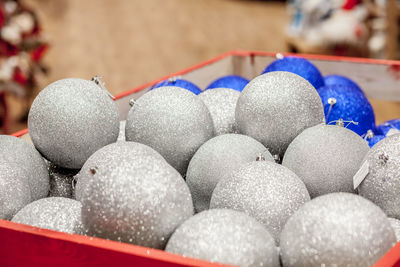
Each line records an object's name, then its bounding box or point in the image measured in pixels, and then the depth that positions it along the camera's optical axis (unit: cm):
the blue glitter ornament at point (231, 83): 175
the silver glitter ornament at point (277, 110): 129
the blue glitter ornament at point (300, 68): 167
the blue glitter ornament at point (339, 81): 183
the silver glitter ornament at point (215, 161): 119
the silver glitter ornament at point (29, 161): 126
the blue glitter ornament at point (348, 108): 154
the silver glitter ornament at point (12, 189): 113
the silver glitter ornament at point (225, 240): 87
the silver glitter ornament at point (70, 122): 127
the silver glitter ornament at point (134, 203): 94
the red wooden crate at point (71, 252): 87
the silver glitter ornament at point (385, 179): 112
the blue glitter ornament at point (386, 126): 166
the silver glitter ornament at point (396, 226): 104
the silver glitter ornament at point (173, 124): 126
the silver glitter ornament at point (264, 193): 103
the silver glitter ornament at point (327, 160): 118
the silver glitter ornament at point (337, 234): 87
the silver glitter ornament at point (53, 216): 108
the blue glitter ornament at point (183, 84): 167
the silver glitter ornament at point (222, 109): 141
